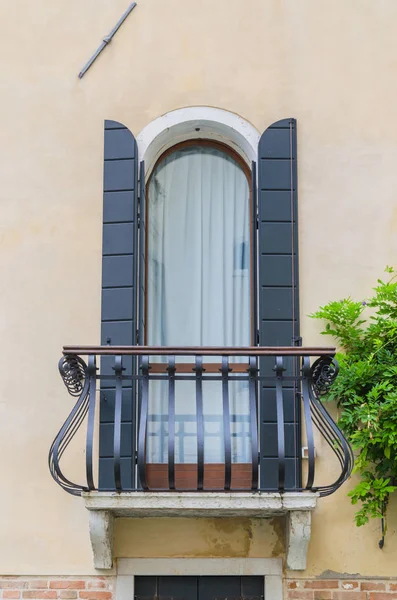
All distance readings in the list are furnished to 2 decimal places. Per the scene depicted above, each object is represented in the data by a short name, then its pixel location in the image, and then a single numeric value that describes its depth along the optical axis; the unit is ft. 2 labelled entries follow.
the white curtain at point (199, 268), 31.60
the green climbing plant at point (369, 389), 28.76
